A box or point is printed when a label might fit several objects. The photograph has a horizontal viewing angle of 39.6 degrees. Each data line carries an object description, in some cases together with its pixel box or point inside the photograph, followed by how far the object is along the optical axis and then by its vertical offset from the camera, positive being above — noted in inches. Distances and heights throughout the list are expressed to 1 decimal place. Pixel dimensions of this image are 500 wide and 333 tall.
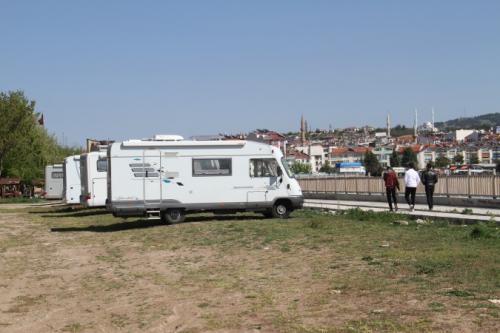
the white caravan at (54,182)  1989.4 +11.5
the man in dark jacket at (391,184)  964.0 -5.8
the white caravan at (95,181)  1155.9 +7.2
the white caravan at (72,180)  1365.7 +11.0
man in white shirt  936.3 -3.4
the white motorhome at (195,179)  855.1 +6.0
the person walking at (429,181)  952.3 -2.6
